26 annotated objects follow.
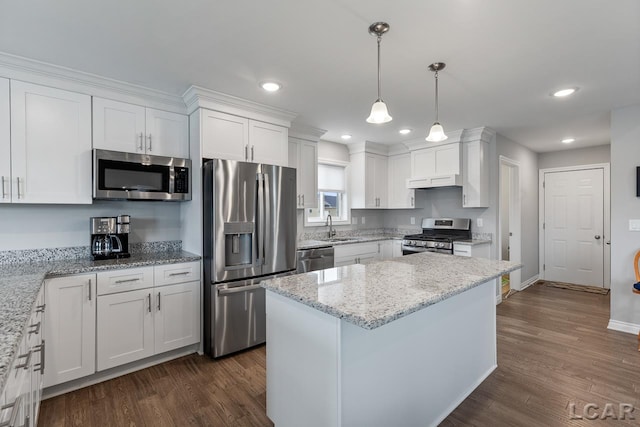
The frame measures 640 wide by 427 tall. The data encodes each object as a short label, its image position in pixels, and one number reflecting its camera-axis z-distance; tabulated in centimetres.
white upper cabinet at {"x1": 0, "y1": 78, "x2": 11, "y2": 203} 230
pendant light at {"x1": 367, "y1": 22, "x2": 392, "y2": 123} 192
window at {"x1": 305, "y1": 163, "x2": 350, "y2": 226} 482
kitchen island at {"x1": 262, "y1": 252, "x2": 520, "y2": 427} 140
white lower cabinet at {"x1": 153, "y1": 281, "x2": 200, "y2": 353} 271
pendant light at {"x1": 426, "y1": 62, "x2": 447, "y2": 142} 237
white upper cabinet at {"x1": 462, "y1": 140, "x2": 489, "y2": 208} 424
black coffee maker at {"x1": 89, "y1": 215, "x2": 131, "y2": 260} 270
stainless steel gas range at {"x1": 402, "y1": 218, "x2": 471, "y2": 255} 426
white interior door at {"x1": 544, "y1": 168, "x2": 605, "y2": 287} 524
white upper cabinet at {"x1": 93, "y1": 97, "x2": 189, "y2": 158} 270
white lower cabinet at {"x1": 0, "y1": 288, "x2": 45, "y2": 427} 112
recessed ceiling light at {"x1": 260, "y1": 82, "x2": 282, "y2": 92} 274
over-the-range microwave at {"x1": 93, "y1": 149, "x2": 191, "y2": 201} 261
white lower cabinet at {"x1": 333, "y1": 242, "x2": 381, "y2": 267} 413
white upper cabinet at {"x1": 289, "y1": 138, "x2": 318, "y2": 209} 408
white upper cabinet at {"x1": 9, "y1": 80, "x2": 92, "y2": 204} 237
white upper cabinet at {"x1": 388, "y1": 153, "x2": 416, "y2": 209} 514
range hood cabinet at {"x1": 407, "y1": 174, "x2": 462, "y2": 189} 434
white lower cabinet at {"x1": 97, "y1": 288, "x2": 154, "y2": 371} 244
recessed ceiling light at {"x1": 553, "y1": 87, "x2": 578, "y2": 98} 290
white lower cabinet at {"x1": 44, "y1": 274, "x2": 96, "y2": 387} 222
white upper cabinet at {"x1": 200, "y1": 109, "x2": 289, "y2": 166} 300
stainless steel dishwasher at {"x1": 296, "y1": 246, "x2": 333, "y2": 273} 365
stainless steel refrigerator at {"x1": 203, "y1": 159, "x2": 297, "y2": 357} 282
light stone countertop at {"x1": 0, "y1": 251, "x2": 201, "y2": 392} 110
